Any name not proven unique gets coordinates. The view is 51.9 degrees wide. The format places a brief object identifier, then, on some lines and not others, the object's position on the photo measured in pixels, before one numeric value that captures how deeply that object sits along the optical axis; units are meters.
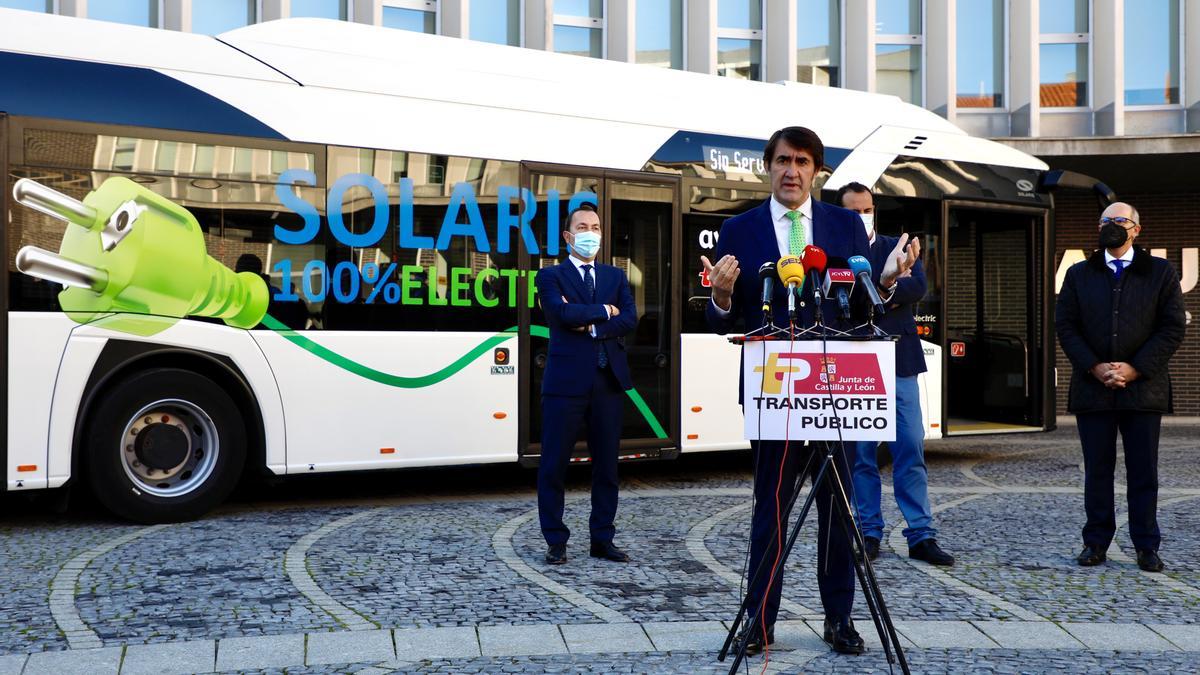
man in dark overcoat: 6.48
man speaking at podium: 4.56
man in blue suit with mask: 6.66
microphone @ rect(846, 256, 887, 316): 4.08
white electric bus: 7.52
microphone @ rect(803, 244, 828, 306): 4.21
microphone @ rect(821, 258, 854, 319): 4.21
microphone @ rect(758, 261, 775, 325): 4.13
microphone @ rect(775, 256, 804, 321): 4.05
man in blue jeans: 6.59
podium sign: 4.22
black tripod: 4.19
